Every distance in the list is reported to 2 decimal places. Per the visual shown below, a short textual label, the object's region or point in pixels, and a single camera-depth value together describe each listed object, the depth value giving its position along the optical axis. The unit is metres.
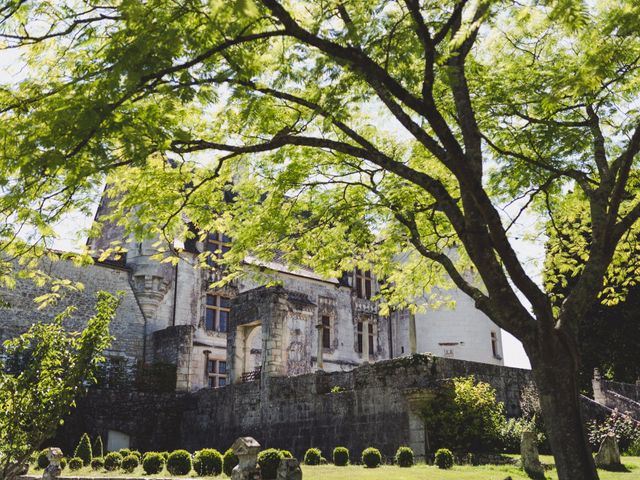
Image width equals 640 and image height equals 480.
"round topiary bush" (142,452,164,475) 12.65
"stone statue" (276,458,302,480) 8.98
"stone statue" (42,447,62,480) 11.16
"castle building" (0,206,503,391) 18.70
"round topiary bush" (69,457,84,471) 13.79
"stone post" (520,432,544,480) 10.54
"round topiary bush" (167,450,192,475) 12.37
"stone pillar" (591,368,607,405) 20.14
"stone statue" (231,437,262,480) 9.79
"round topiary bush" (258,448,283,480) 10.27
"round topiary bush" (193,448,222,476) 12.05
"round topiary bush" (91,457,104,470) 13.74
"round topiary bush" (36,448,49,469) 14.11
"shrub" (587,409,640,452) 14.86
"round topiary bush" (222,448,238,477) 11.78
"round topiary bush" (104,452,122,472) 13.46
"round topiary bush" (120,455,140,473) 13.17
